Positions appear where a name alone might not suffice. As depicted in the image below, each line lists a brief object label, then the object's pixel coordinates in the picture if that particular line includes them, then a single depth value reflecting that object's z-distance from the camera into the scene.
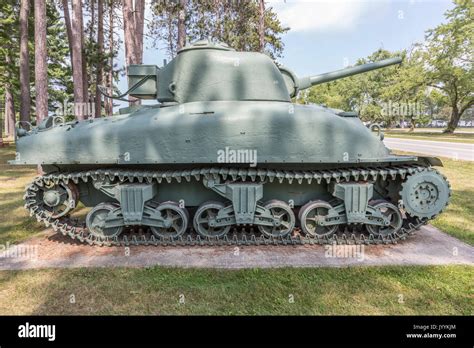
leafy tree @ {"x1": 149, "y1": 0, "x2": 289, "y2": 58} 22.80
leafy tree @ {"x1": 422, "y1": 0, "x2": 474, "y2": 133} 37.81
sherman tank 5.69
